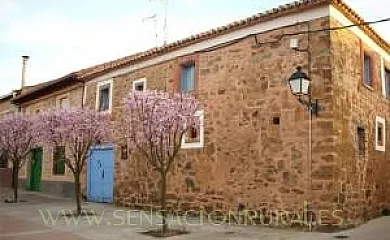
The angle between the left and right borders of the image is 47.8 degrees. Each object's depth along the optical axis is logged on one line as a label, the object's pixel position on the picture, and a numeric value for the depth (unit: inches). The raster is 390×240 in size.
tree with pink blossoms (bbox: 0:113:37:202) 625.9
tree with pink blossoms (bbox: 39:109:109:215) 482.9
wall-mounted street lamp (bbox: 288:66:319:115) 375.2
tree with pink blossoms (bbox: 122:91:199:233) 370.0
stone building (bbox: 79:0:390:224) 384.2
